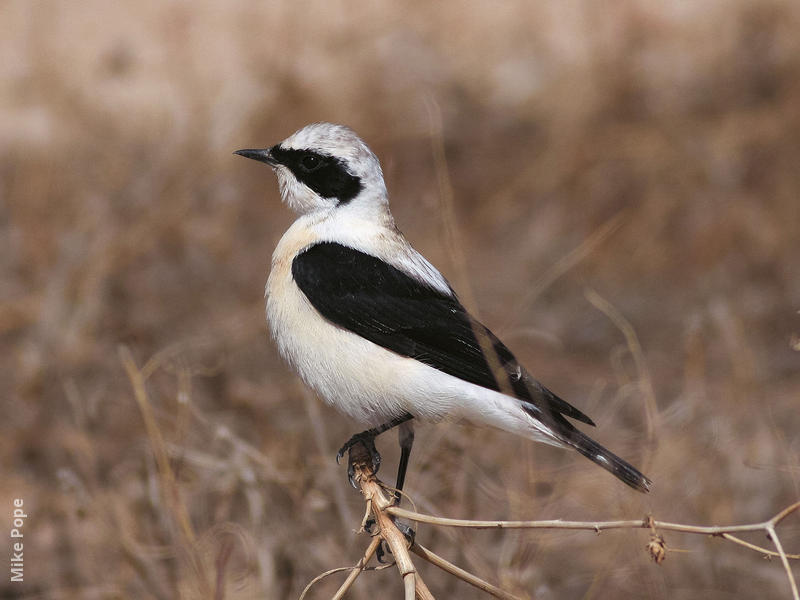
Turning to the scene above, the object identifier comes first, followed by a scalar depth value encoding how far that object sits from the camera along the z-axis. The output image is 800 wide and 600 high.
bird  6.64
